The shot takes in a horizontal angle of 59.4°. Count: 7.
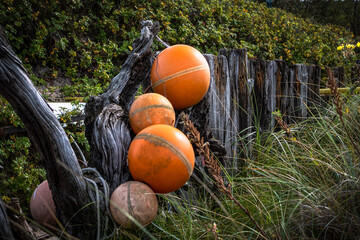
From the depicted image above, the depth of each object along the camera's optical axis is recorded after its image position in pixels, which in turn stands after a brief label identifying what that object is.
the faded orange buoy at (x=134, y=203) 2.28
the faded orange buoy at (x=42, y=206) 2.70
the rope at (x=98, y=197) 2.28
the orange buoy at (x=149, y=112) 2.82
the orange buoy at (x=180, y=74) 3.16
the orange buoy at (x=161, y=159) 2.44
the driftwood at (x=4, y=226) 2.02
